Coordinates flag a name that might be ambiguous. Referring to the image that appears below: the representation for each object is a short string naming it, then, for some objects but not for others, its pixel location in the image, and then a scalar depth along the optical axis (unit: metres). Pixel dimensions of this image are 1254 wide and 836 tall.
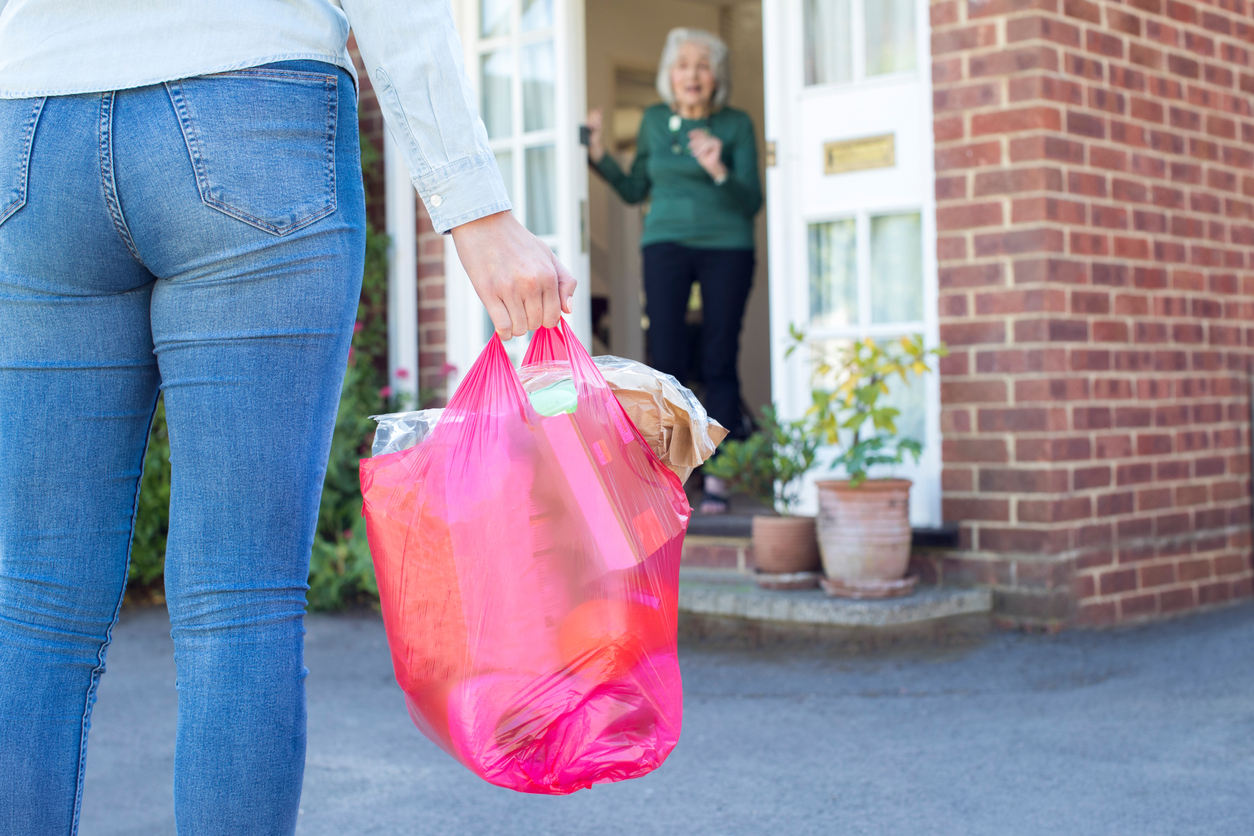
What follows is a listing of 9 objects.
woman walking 1.20
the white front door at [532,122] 5.32
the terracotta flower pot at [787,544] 4.10
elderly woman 5.00
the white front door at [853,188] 4.22
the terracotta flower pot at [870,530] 3.88
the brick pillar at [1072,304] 3.97
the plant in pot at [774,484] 4.10
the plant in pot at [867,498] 3.88
